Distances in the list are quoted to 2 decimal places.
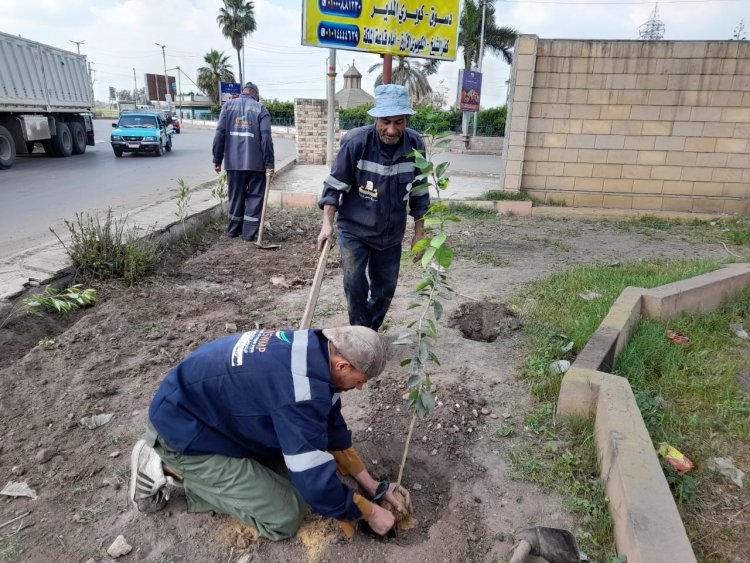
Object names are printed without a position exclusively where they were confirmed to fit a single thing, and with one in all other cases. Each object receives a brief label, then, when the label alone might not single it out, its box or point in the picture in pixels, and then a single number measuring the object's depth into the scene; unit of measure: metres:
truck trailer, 12.58
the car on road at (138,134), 16.28
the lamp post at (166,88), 51.34
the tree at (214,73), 55.69
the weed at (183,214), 5.65
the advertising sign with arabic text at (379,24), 8.32
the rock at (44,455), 2.46
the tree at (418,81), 40.20
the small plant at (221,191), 6.88
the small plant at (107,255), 4.44
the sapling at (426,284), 2.13
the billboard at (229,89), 22.95
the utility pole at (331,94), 8.73
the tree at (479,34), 30.45
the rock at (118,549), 1.96
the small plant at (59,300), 3.78
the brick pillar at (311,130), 14.23
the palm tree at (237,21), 47.50
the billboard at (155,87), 51.12
